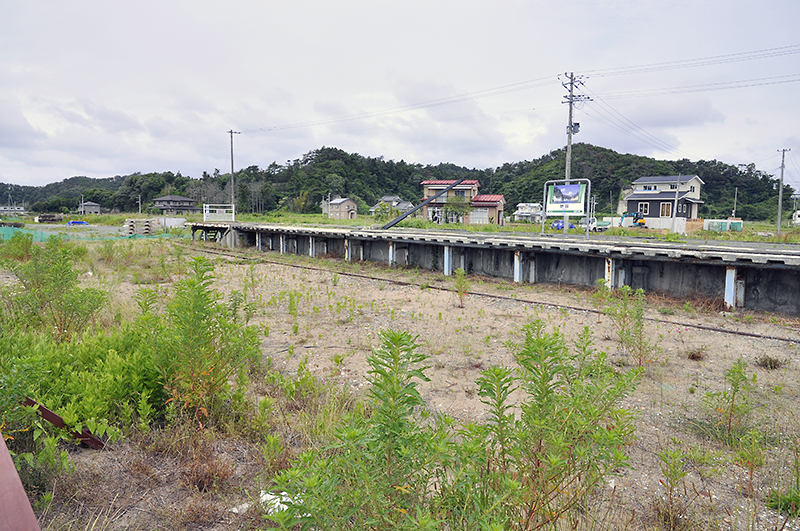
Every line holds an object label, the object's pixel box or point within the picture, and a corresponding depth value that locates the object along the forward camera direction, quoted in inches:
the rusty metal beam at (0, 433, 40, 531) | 74.9
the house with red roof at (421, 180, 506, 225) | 1985.7
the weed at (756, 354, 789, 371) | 259.9
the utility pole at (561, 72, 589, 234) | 1034.1
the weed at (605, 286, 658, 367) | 260.7
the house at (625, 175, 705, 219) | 1723.7
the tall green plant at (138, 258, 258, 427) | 147.3
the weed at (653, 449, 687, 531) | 118.3
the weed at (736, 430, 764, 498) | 142.1
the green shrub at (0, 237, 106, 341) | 242.8
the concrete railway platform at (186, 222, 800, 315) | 388.5
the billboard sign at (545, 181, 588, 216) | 716.7
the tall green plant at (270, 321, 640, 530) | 77.3
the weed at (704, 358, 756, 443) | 177.5
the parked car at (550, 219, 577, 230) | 1754.9
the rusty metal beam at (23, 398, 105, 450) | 136.1
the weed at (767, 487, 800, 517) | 129.5
